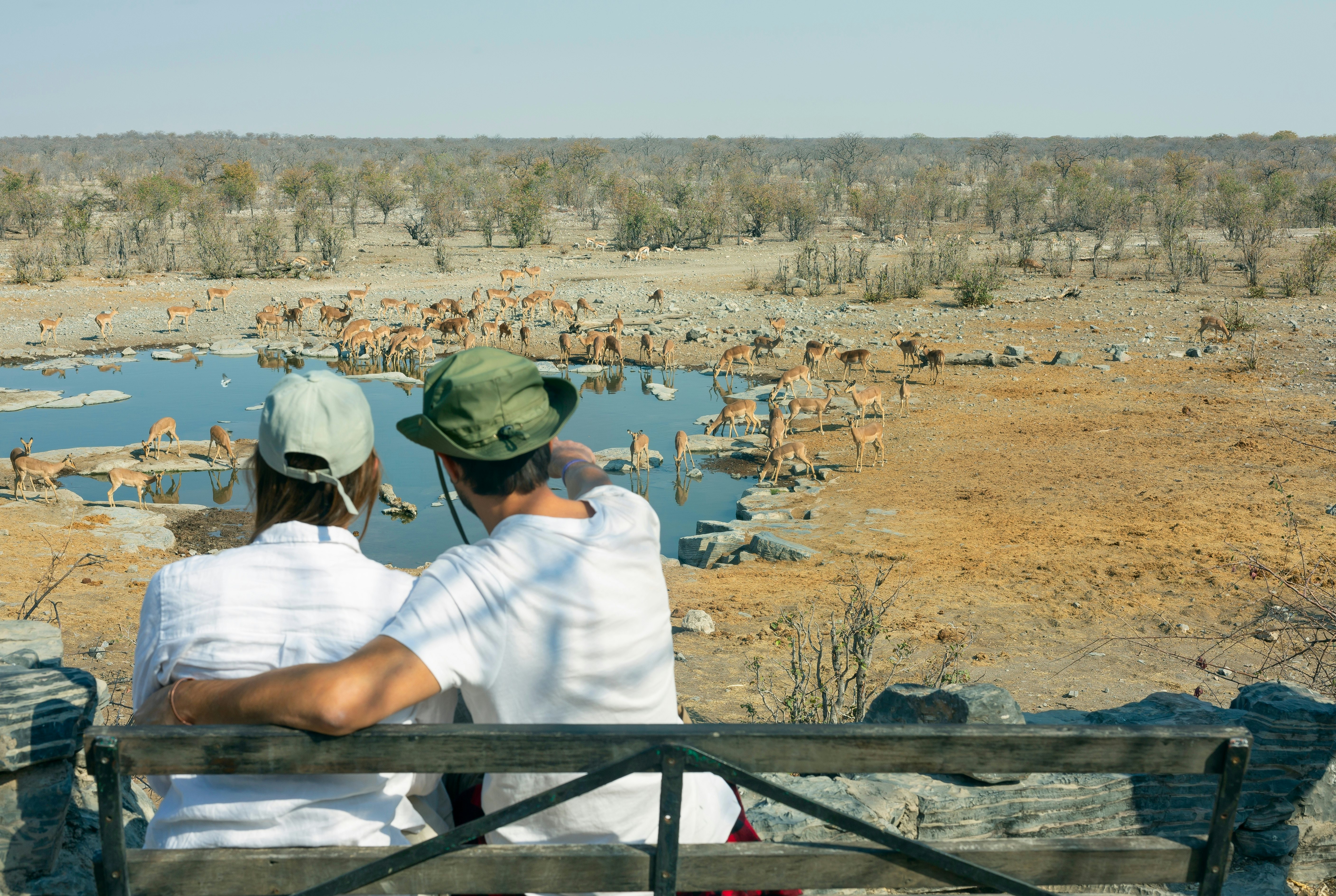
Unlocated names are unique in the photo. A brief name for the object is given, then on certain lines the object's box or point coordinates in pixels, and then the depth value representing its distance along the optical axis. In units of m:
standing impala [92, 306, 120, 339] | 19.27
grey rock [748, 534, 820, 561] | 9.23
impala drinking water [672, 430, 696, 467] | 12.64
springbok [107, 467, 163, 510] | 10.93
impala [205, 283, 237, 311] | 22.12
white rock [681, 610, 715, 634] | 7.39
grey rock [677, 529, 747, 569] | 9.59
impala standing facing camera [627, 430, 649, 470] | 12.30
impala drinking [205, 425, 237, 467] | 12.54
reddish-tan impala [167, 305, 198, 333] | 20.42
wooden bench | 1.73
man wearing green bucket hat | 1.69
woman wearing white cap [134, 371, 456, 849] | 1.81
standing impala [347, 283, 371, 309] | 22.08
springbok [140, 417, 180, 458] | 12.34
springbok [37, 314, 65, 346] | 18.84
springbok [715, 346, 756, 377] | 17.25
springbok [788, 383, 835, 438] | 14.07
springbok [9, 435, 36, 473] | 10.74
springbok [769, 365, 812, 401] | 15.84
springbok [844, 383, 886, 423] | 14.11
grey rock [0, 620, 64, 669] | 3.04
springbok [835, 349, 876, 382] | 16.58
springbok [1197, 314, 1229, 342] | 17.39
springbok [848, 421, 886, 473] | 12.31
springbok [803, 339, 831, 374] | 16.83
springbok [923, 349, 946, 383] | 16.05
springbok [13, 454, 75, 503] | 10.67
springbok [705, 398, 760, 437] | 14.03
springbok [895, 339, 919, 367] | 16.48
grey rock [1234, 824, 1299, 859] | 3.41
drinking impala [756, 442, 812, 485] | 12.23
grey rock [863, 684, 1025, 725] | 3.94
